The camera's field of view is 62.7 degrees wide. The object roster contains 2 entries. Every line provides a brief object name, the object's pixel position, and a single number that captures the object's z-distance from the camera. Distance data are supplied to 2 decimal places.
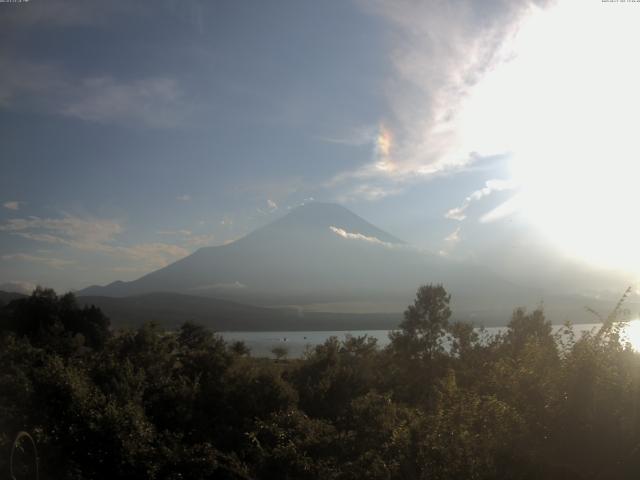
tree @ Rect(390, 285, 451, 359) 30.70
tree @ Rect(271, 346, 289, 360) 60.20
